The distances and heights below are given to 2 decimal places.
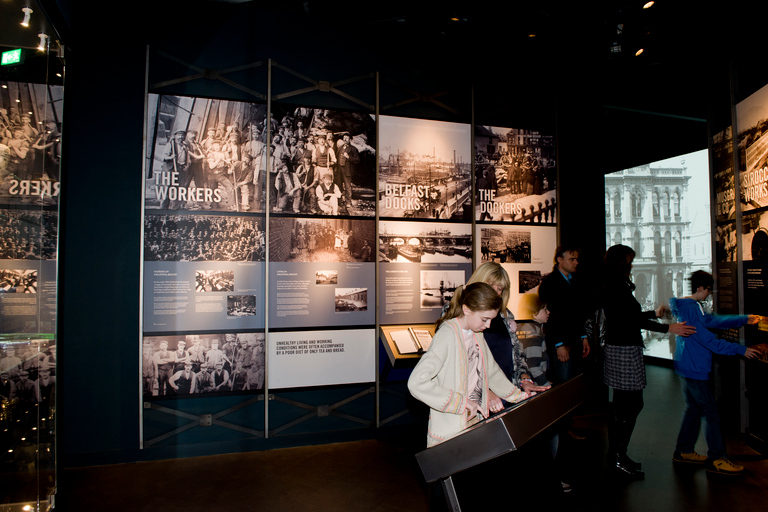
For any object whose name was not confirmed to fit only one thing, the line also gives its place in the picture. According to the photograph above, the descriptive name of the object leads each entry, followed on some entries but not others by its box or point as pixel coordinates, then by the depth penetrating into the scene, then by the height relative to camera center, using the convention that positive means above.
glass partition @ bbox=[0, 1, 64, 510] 2.48 +0.10
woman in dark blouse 3.69 -0.67
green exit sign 2.47 +1.15
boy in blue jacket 3.69 -0.80
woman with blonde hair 2.86 -0.44
